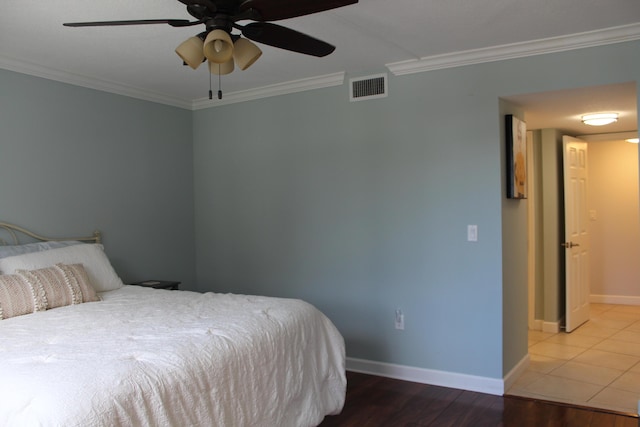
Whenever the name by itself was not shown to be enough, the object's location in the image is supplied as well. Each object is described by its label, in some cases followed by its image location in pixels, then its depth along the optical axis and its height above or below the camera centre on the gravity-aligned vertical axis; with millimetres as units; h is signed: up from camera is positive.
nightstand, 4145 -559
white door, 5078 -244
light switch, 3623 -160
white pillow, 3180 -283
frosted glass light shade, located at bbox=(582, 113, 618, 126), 4148 +747
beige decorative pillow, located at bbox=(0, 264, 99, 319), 2820 -416
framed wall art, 3621 +389
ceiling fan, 1984 +813
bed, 1725 -559
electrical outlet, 3924 -831
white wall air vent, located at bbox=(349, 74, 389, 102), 3955 +992
